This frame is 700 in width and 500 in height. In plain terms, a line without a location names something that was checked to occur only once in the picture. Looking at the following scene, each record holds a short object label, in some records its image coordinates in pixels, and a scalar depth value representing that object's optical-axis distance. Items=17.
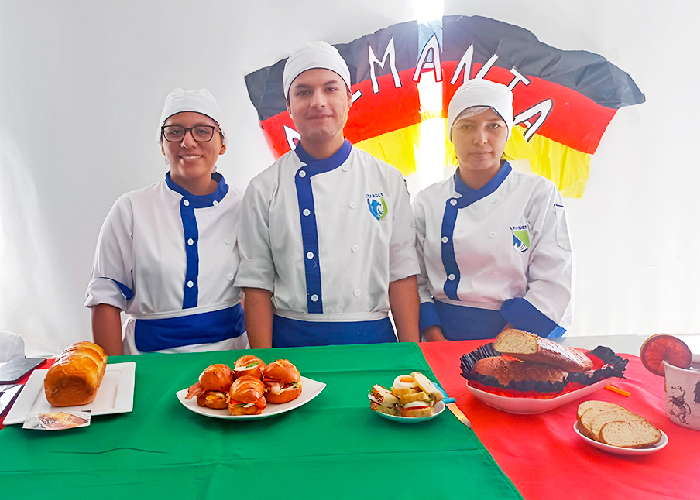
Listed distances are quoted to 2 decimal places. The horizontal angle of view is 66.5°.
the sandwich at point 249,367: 1.17
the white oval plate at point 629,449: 0.89
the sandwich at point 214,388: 1.11
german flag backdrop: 3.17
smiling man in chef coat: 1.89
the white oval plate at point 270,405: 1.06
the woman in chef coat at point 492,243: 1.92
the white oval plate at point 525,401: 1.05
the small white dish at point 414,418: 1.03
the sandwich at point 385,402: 1.06
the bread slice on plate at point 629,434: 0.91
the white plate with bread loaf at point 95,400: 1.12
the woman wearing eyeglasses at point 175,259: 1.99
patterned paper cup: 0.99
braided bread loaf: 1.15
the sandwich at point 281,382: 1.12
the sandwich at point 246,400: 1.06
